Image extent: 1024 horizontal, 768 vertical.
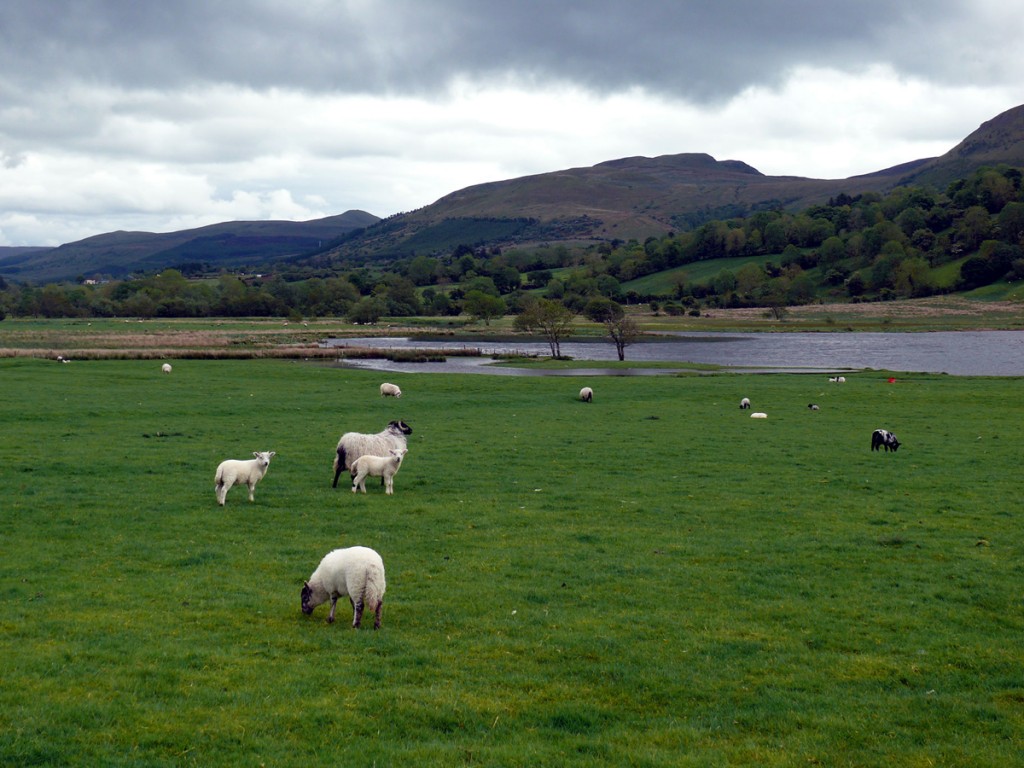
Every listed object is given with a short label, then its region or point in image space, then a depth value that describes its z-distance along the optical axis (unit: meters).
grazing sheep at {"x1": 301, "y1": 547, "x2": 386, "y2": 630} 11.36
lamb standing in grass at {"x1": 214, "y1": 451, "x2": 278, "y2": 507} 18.64
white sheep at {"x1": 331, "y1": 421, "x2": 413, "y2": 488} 21.25
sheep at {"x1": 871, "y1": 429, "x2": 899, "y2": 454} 28.25
